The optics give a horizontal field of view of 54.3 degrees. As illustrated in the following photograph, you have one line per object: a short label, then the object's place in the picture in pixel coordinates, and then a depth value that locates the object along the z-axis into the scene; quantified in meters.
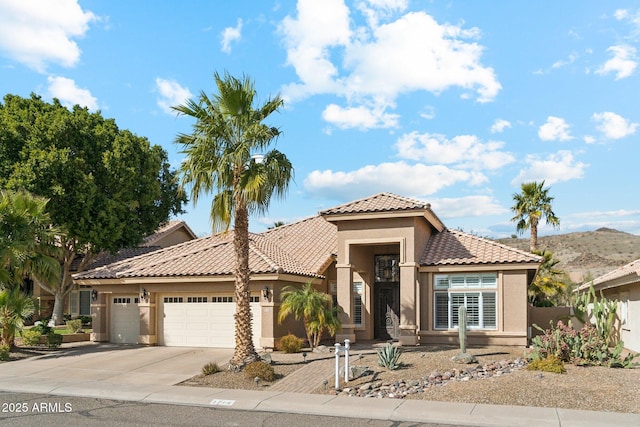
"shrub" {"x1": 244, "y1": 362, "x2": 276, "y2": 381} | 16.75
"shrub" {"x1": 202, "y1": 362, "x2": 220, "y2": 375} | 17.78
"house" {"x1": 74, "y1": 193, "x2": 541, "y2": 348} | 23.33
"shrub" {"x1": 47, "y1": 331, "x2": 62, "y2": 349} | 24.38
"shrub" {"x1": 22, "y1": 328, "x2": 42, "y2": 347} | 24.30
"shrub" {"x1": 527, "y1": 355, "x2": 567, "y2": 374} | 16.16
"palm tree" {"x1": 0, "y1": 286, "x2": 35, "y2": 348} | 22.50
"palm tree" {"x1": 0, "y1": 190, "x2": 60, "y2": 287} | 21.66
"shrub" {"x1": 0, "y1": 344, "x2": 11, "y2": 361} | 21.55
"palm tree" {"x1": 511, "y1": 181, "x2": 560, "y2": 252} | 39.77
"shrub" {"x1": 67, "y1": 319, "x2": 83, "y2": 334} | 28.42
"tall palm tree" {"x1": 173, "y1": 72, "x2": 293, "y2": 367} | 18.06
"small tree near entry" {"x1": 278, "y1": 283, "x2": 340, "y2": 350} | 21.45
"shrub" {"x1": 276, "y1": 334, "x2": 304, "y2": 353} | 21.91
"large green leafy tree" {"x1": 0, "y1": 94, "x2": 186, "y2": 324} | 28.83
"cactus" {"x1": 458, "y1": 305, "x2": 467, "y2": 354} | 19.03
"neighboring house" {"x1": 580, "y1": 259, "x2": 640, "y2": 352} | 22.38
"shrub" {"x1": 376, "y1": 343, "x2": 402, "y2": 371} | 17.42
